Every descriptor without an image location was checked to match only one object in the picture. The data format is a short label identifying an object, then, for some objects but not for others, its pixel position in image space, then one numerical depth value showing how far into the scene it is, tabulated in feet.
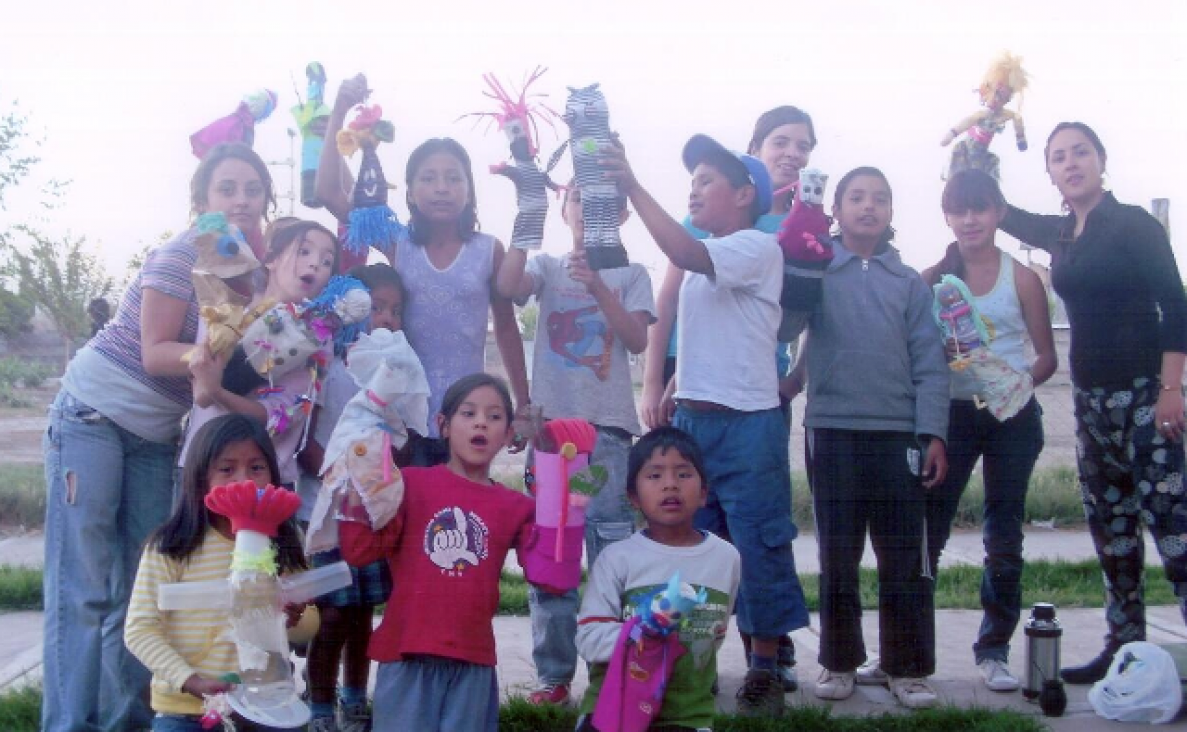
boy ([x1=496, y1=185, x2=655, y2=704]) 12.32
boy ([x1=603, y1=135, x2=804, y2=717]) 11.84
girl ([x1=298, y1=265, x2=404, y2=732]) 11.05
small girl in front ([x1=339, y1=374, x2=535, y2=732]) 9.80
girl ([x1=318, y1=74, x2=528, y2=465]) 11.83
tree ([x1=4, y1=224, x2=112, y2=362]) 99.45
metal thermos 12.31
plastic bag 12.01
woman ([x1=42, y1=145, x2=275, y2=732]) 10.69
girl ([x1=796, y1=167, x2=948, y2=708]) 12.55
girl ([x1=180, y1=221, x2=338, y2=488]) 10.42
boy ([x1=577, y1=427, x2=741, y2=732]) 10.15
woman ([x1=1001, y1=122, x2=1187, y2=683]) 13.16
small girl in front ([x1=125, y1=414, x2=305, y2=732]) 9.10
